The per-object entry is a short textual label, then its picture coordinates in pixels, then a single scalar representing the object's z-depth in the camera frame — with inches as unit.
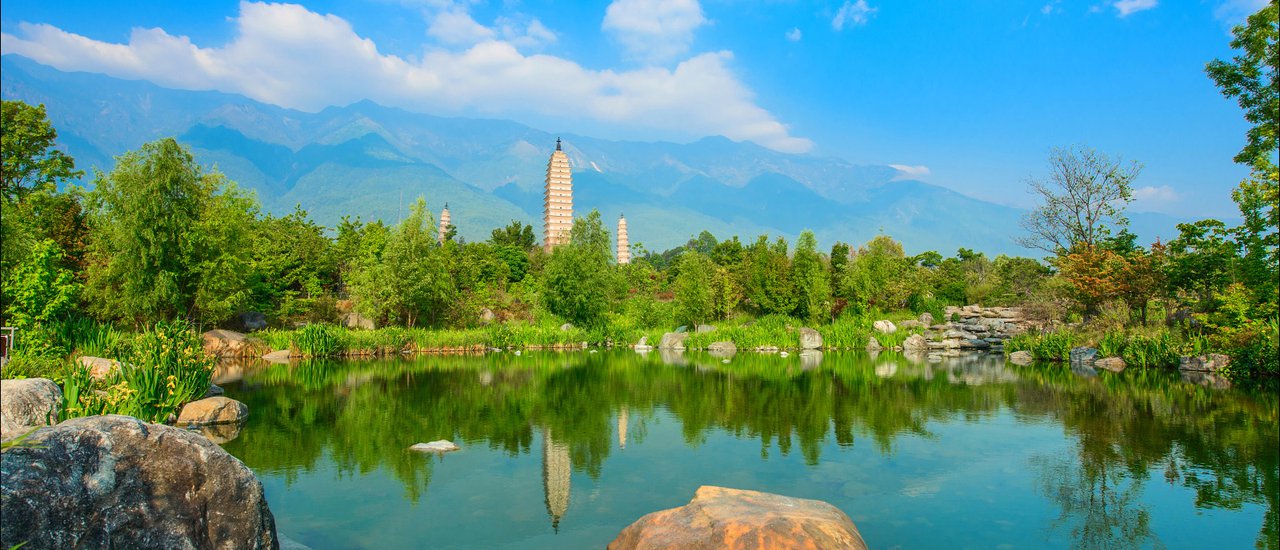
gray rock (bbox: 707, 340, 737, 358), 1097.4
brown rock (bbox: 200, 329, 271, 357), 892.6
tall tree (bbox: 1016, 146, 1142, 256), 1028.5
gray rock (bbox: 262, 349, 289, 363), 905.3
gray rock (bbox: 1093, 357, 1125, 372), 782.6
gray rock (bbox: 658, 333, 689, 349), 1154.0
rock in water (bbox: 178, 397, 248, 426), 425.7
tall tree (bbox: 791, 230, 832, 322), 1250.0
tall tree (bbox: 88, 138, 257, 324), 813.2
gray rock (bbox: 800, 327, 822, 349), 1164.5
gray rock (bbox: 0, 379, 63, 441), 307.3
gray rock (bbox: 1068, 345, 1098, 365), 832.9
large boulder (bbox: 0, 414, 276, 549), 130.1
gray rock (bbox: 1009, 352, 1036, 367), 902.4
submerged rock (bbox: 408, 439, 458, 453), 365.1
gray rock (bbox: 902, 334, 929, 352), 1111.6
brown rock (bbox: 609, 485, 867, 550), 176.6
